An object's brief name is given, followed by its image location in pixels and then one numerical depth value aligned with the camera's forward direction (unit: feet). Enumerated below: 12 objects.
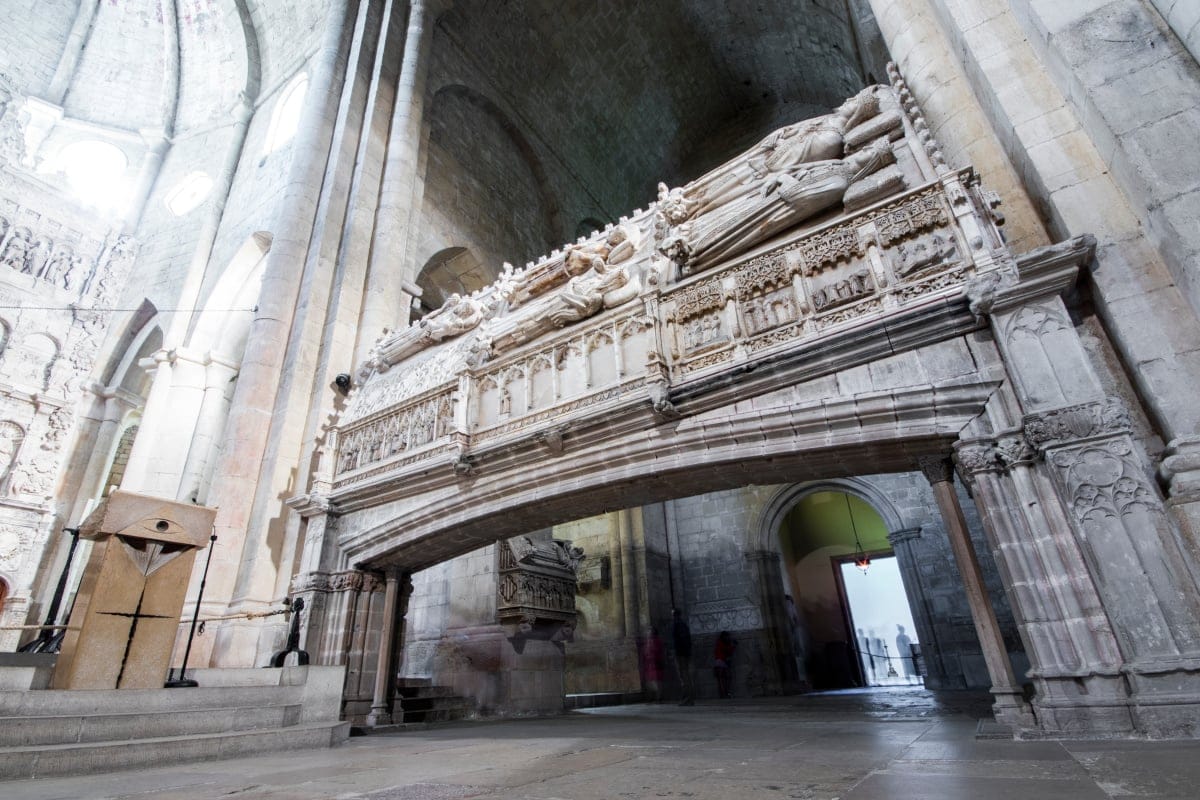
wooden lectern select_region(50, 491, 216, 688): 13.52
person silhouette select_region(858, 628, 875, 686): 50.47
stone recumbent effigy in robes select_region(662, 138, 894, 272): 18.44
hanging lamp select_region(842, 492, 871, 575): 46.21
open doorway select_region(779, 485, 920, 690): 46.76
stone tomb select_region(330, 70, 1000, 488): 16.16
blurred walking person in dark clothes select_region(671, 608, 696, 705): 36.25
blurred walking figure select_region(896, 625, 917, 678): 52.08
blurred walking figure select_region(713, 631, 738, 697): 36.09
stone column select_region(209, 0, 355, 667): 25.20
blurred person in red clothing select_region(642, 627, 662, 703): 33.96
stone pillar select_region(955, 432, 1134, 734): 10.07
